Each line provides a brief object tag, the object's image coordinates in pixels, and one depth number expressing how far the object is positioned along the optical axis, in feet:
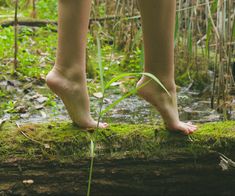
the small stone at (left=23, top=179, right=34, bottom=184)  7.50
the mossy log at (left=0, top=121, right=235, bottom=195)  7.54
